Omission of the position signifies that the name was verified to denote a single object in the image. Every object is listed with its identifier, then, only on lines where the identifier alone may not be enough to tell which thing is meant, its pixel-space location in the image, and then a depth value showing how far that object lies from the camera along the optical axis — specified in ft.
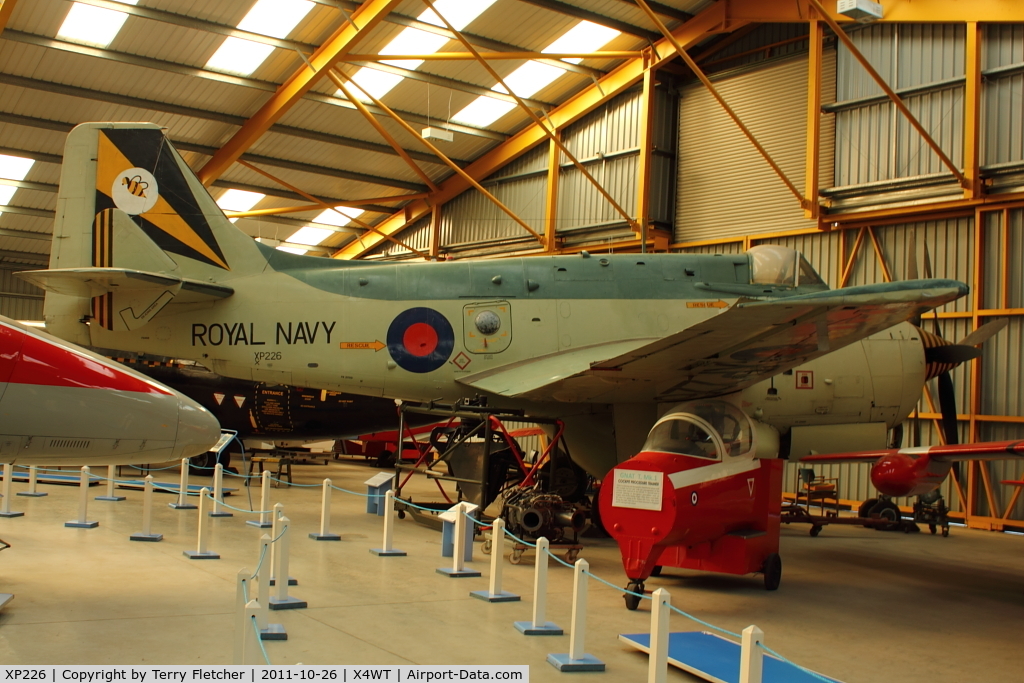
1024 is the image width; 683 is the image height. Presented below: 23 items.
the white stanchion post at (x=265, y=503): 34.27
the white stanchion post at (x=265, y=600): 17.72
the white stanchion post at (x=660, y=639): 14.52
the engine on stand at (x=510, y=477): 30.42
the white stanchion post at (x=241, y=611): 14.37
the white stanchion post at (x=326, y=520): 31.86
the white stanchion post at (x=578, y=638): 17.30
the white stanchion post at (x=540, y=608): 19.46
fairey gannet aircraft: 36.01
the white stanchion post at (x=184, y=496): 38.65
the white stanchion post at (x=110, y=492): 40.01
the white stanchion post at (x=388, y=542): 29.50
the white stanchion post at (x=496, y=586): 23.00
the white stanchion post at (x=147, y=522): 29.50
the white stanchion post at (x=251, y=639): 13.32
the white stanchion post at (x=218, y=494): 35.95
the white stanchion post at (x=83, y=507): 31.76
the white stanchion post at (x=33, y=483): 39.86
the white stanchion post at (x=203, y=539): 26.76
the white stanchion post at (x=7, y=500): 33.30
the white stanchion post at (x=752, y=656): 12.98
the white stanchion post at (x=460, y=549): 26.81
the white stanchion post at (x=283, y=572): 20.20
